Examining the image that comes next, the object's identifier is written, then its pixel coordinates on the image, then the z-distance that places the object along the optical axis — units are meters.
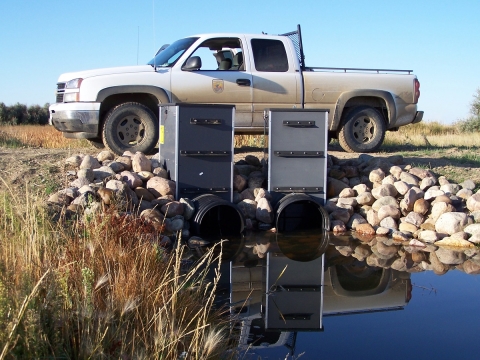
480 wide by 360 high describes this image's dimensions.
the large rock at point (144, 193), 8.99
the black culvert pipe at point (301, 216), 9.40
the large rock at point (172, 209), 8.60
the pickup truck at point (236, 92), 10.63
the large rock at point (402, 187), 9.91
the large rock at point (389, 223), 9.32
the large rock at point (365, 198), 9.91
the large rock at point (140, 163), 9.55
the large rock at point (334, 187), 10.27
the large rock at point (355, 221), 9.58
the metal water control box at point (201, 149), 9.06
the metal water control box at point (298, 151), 9.44
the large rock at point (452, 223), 8.84
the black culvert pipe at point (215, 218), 8.63
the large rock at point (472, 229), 8.64
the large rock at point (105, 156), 9.98
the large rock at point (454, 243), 8.55
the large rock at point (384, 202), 9.65
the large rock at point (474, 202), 9.38
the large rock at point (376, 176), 10.36
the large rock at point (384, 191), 9.90
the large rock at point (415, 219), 9.29
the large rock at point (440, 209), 9.23
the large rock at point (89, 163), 9.48
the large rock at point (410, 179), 10.25
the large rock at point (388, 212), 9.45
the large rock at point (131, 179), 9.02
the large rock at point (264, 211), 9.33
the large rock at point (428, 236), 8.76
